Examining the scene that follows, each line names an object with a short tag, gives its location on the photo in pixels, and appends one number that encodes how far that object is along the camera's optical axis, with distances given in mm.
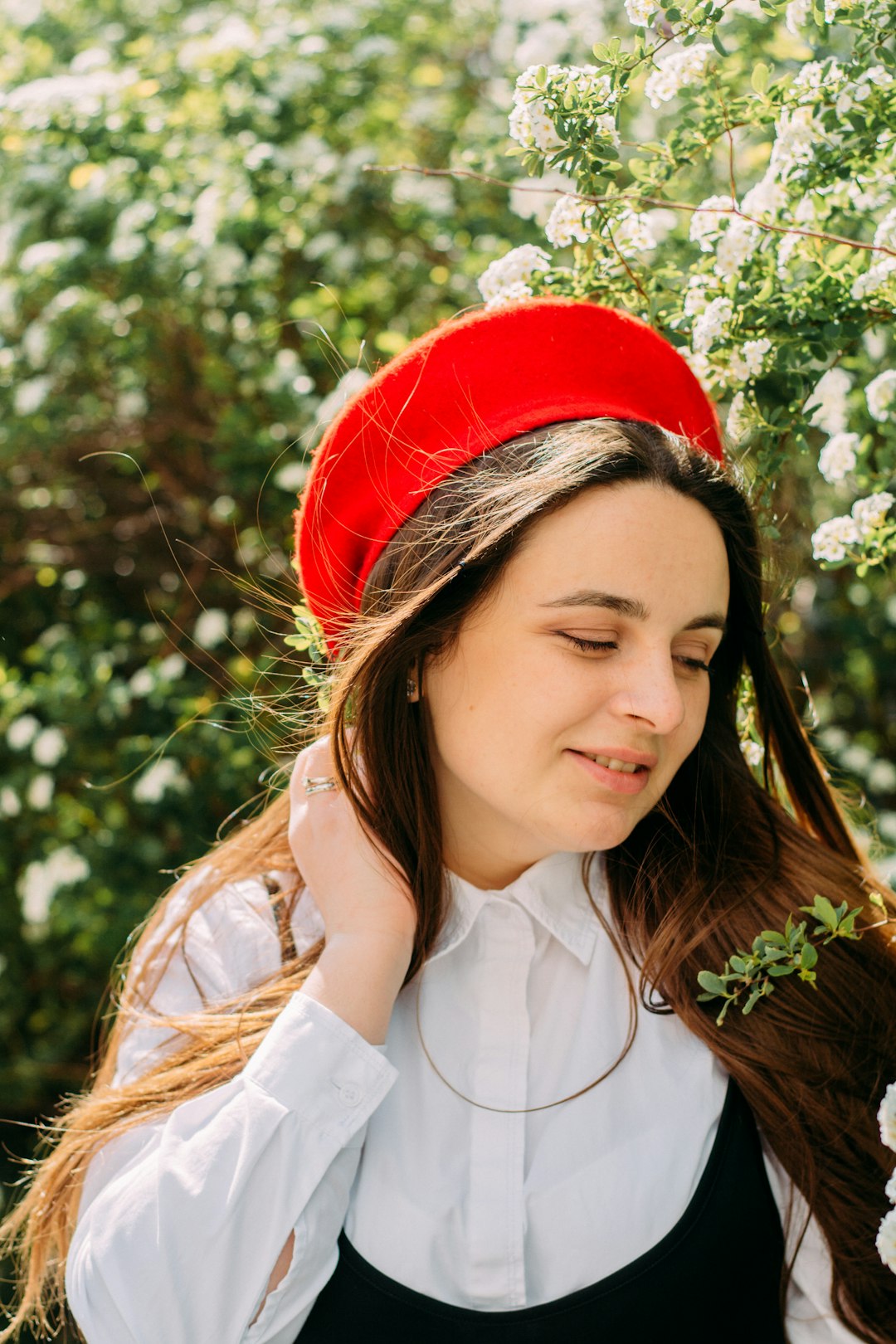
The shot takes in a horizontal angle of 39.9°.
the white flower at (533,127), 1395
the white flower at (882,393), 1578
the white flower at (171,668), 2666
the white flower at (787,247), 1612
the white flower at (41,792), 2701
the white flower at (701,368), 1648
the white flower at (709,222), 1531
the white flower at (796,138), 1445
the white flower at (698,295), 1585
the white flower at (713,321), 1528
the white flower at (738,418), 1617
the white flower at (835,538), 1590
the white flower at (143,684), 2650
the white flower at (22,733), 2703
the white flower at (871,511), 1578
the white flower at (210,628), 2666
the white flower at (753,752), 1858
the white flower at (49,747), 2678
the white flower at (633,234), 1578
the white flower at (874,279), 1423
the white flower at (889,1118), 1056
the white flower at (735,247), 1531
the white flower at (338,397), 2545
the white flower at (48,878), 2643
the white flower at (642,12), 1279
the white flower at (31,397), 2680
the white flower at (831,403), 1756
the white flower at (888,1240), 1056
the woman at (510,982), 1443
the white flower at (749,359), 1531
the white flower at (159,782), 2578
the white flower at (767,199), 1589
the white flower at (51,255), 2631
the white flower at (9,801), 2756
